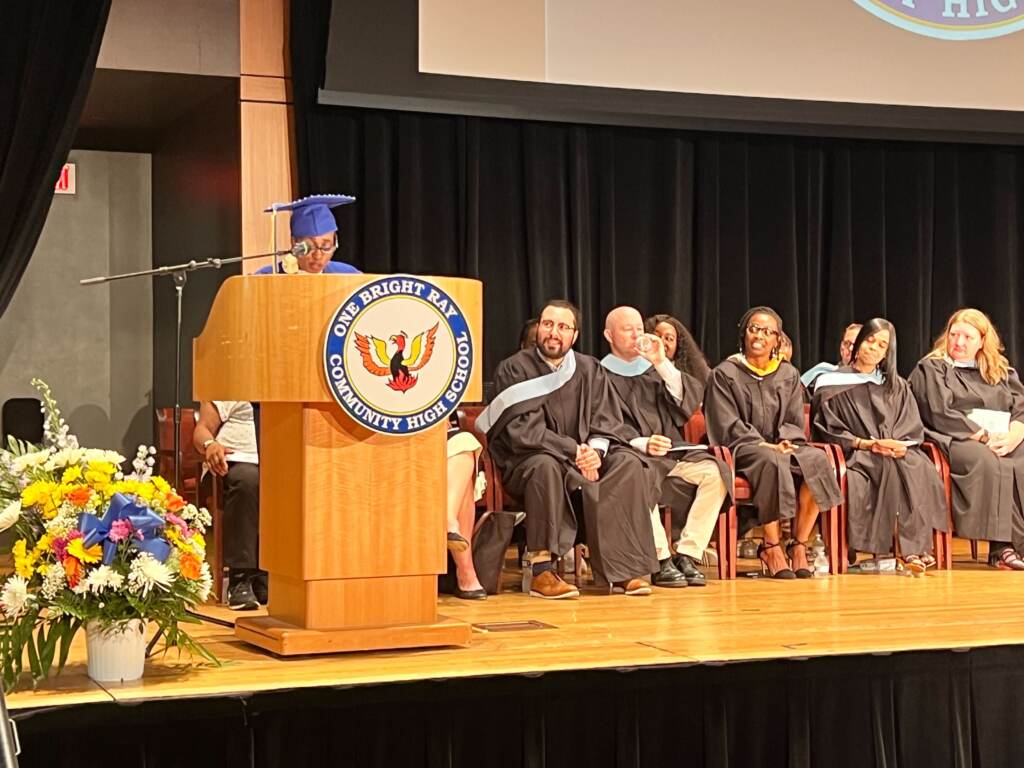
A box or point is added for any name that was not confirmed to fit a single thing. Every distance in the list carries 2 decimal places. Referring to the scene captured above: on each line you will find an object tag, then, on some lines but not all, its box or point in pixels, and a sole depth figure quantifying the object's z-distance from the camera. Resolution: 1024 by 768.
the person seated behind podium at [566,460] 5.49
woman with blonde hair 6.42
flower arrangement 3.29
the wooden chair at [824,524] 5.96
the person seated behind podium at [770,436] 6.02
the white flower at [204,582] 3.43
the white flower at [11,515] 3.34
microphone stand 4.18
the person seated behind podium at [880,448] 6.24
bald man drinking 5.87
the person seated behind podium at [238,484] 5.19
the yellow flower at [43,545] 3.31
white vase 3.39
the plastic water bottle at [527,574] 5.53
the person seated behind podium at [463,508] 5.38
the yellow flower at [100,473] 3.43
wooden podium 3.65
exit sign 9.52
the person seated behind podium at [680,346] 7.11
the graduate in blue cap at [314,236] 4.36
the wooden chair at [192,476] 5.35
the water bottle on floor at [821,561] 6.18
